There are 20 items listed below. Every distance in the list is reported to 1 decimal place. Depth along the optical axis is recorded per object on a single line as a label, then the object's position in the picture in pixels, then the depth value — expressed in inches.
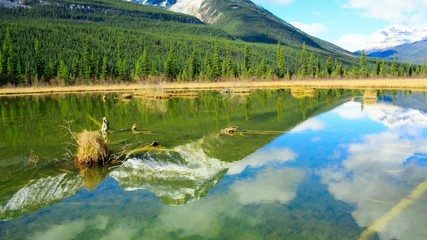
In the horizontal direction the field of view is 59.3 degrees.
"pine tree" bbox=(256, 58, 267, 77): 4372.0
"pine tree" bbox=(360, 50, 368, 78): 4440.5
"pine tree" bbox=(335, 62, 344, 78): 4455.5
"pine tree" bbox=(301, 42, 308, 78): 4448.3
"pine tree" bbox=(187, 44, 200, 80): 4284.0
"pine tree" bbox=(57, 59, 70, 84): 4028.1
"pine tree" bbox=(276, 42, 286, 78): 4343.0
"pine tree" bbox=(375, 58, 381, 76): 4850.4
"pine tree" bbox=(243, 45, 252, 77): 4269.7
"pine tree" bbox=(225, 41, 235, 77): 4221.0
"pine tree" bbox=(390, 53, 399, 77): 4578.7
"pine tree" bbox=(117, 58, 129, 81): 4207.7
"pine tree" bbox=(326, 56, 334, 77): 4594.0
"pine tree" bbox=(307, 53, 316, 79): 4526.1
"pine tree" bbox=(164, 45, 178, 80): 4271.7
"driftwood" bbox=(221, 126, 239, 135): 1032.2
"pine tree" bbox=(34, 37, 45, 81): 4001.0
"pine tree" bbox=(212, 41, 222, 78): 4282.2
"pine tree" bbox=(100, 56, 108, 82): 4192.9
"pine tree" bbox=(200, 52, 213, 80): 4185.5
